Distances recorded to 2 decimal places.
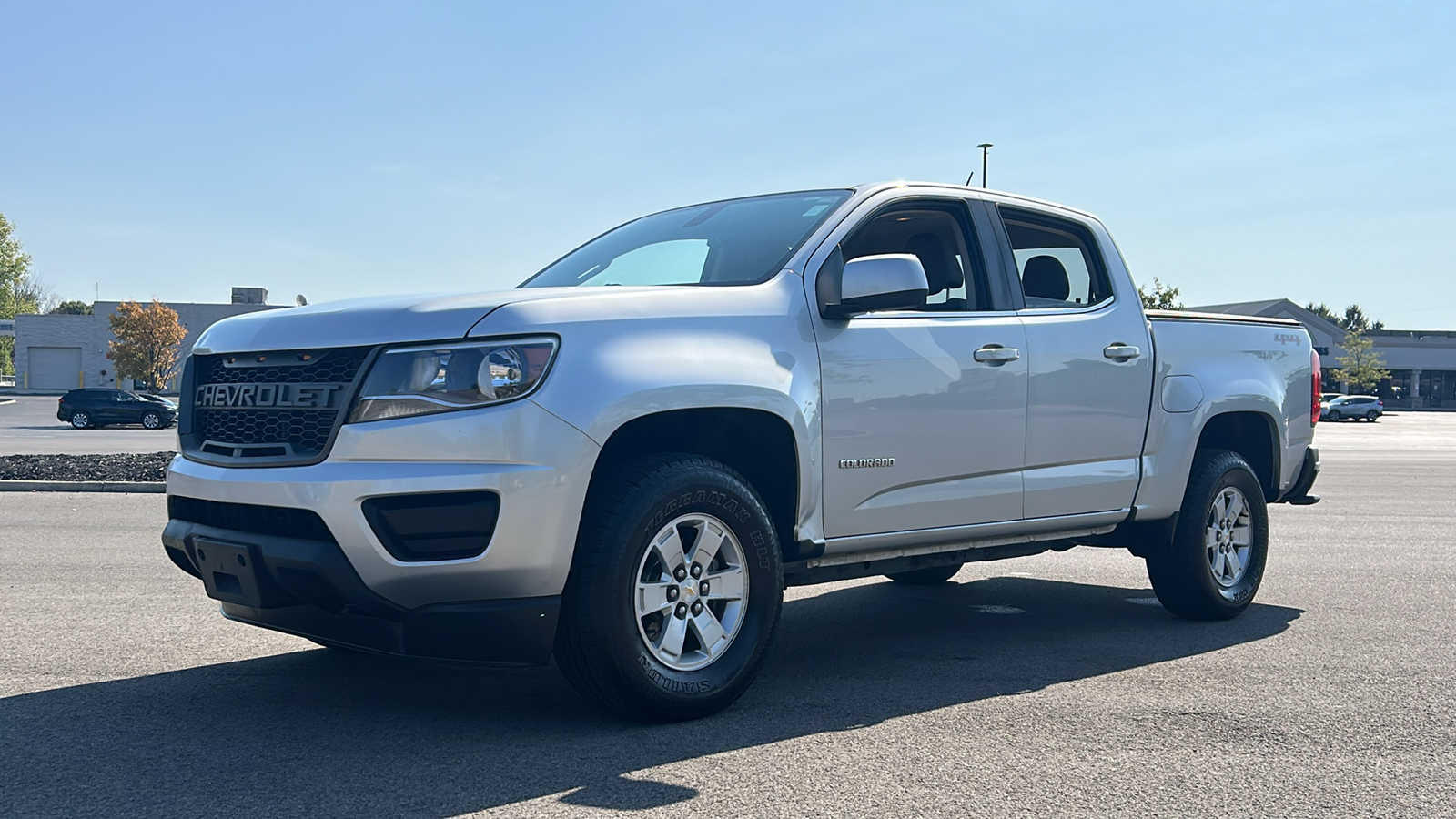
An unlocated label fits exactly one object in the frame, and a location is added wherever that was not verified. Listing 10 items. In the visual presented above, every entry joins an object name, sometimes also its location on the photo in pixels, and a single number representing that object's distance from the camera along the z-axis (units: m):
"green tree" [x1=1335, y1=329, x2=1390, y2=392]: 82.06
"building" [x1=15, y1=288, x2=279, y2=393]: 71.81
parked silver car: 61.47
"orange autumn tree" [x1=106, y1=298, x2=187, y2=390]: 62.25
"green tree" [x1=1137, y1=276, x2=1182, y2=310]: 76.40
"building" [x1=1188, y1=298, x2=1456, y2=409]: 86.69
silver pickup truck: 4.01
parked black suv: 38.09
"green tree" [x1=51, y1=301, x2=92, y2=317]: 125.94
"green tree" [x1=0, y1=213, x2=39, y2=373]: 96.62
